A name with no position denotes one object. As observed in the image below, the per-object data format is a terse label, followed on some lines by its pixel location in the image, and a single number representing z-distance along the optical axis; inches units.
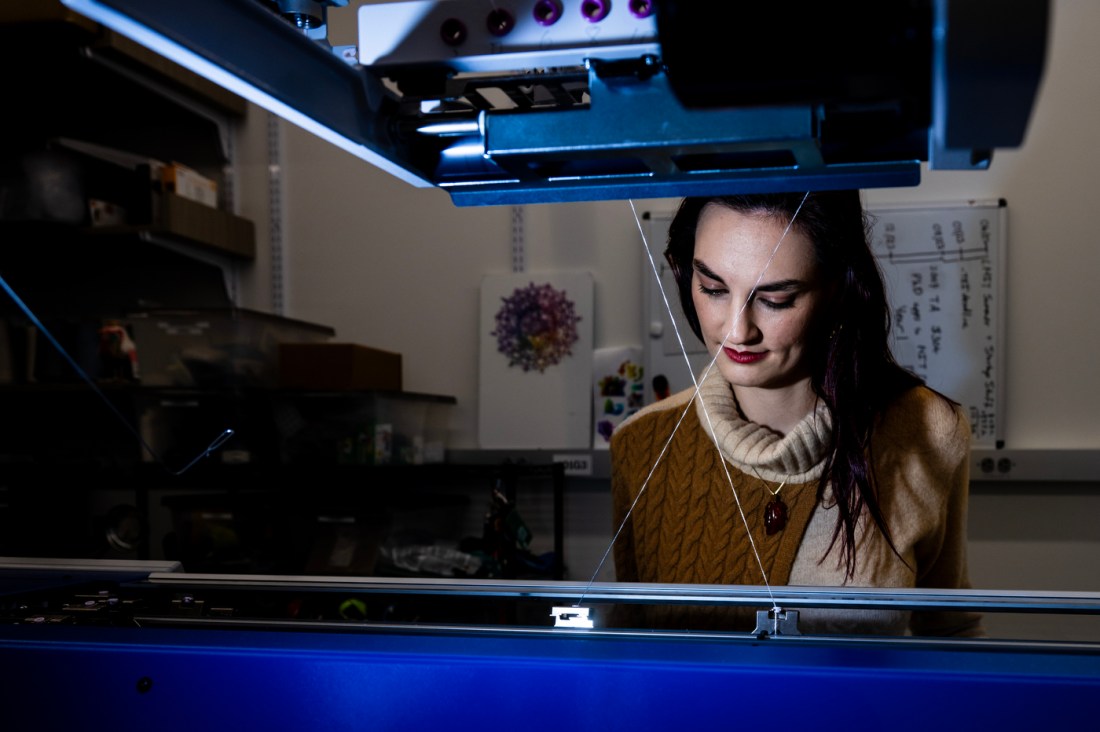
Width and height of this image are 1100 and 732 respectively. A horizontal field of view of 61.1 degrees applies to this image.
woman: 44.6
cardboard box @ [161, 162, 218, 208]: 87.8
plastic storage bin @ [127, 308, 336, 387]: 84.2
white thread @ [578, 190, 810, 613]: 44.4
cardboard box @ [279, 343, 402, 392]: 82.1
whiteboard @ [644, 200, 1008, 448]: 80.2
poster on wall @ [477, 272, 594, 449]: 86.1
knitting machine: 24.1
